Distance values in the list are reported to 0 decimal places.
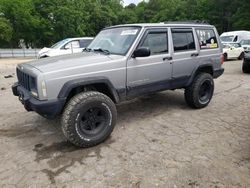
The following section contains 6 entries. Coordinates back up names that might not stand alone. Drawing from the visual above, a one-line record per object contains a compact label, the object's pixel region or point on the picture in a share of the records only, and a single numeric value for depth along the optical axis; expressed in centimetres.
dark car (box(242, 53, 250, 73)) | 808
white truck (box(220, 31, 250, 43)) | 1528
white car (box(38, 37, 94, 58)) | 969
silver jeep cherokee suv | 291
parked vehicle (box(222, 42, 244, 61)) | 1225
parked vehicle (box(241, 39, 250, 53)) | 1387
